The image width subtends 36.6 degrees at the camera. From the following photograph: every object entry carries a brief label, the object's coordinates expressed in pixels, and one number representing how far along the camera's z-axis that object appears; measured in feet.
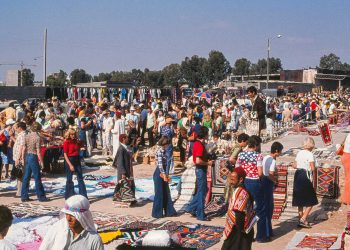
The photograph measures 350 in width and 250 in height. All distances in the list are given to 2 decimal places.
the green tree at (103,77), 397.80
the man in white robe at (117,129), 54.49
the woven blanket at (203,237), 27.89
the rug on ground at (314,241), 27.58
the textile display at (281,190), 35.78
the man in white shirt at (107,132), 57.16
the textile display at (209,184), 35.26
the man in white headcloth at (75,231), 14.17
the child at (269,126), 75.85
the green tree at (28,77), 305.06
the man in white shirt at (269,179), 28.74
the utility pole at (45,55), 129.30
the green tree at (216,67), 297.33
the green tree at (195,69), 298.56
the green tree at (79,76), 400.26
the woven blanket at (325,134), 57.57
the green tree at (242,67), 345.31
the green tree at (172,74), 312.29
